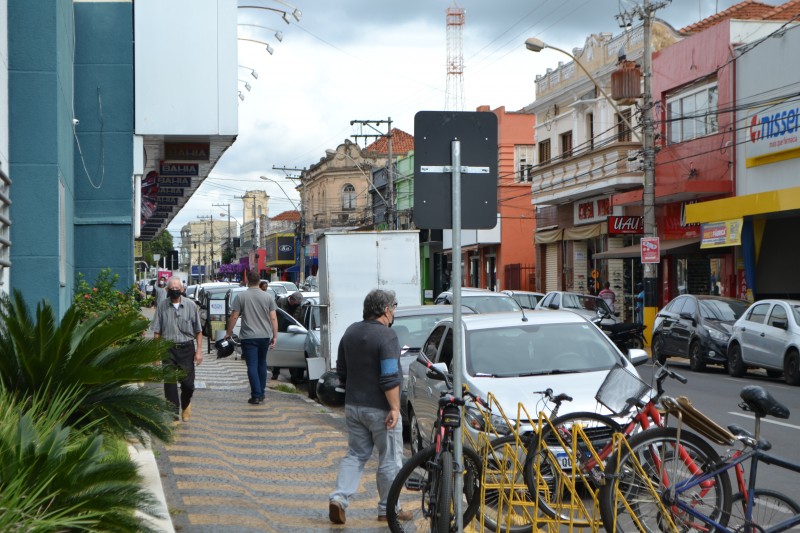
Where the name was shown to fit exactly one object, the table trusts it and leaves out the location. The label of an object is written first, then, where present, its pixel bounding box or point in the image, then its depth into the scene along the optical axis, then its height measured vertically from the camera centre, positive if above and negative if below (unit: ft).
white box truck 57.57 +0.53
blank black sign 21.98 +2.38
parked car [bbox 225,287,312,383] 65.16 -4.40
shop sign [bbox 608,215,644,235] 110.22 +5.23
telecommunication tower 219.67 +52.51
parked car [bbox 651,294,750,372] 74.69 -3.73
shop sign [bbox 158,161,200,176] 76.48 +7.97
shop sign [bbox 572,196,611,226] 129.88 +8.28
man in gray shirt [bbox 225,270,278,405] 49.11 -2.18
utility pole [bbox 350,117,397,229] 167.20 +12.48
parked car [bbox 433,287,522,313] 58.44 -1.31
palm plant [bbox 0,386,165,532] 14.75 -2.95
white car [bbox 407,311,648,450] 31.04 -2.52
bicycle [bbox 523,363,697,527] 21.85 -3.58
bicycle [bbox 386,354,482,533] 22.15 -4.39
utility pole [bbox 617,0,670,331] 90.53 +11.56
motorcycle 79.15 -4.18
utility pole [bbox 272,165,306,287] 229.58 +11.23
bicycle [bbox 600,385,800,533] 19.79 -4.11
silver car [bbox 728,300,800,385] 64.13 -4.00
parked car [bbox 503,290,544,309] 101.55 -1.94
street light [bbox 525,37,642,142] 88.53 +19.00
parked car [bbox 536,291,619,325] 87.45 -2.28
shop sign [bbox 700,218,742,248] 90.98 +3.63
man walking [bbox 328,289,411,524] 25.29 -2.82
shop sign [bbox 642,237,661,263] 89.61 +2.17
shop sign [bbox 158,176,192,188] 83.82 +7.75
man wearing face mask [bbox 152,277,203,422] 41.63 -1.84
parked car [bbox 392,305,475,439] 46.88 -2.03
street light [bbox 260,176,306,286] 232.53 +9.71
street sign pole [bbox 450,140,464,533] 21.12 -0.54
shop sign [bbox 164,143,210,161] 67.56 +8.11
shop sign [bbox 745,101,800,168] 89.66 +12.24
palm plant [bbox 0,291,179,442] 23.24 -1.90
